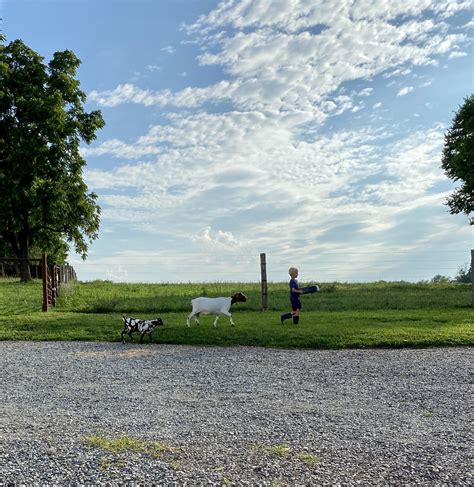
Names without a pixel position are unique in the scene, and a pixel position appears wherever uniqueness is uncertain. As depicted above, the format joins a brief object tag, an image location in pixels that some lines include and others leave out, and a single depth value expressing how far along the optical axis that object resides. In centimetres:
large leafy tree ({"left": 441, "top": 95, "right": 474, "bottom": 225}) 4114
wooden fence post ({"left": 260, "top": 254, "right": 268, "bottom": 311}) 1964
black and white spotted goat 1346
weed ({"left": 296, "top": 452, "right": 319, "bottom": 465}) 513
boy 1534
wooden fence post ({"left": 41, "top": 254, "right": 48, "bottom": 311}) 2040
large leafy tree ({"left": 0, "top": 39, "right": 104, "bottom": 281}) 3556
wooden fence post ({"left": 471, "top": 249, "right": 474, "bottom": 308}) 2066
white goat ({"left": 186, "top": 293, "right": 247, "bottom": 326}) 1482
